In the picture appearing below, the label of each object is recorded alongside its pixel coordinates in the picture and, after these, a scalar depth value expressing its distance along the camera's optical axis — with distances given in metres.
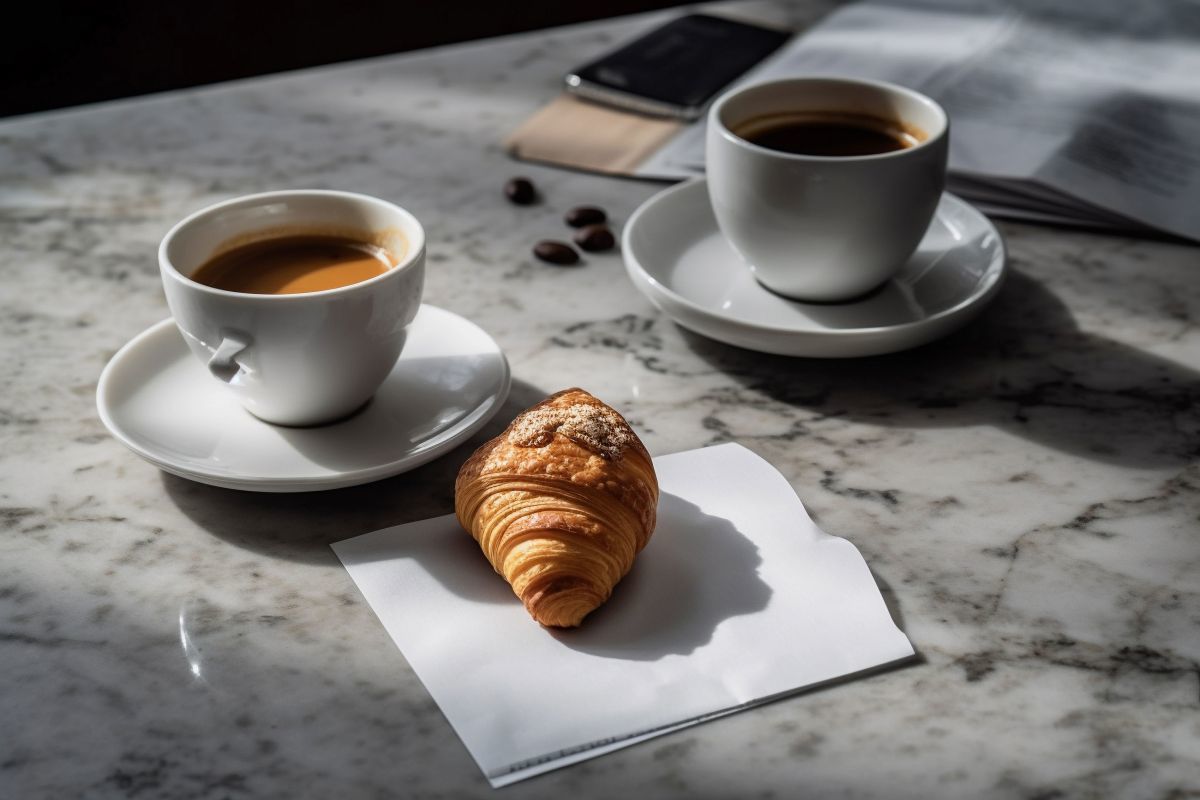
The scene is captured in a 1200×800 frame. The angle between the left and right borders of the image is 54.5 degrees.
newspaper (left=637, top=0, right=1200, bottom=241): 1.31
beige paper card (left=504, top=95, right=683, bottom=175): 1.45
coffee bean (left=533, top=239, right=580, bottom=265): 1.22
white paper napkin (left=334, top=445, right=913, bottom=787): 0.66
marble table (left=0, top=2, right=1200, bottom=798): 0.64
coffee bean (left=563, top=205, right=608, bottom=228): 1.30
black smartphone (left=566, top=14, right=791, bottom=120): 1.56
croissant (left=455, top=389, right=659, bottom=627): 0.71
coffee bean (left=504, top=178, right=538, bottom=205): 1.35
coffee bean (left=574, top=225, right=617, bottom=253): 1.25
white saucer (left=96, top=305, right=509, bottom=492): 0.83
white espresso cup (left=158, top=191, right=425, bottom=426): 0.83
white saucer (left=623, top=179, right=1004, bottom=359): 0.99
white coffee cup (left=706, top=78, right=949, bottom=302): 1.00
